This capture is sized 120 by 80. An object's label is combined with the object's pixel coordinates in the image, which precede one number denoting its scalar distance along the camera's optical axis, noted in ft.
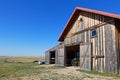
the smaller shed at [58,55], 36.10
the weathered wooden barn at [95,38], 20.57
